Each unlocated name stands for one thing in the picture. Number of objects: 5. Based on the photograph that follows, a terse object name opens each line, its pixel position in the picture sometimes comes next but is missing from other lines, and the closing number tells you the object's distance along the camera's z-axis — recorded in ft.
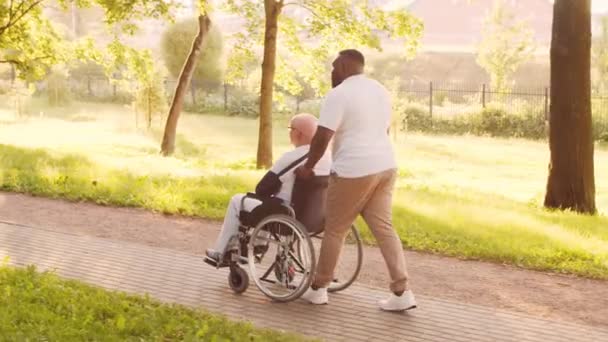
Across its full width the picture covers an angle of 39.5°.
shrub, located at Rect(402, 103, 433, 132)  123.65
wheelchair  21.49
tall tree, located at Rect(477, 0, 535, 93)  143.23
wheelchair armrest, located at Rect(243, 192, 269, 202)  22.08
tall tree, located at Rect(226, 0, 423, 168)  62.08
